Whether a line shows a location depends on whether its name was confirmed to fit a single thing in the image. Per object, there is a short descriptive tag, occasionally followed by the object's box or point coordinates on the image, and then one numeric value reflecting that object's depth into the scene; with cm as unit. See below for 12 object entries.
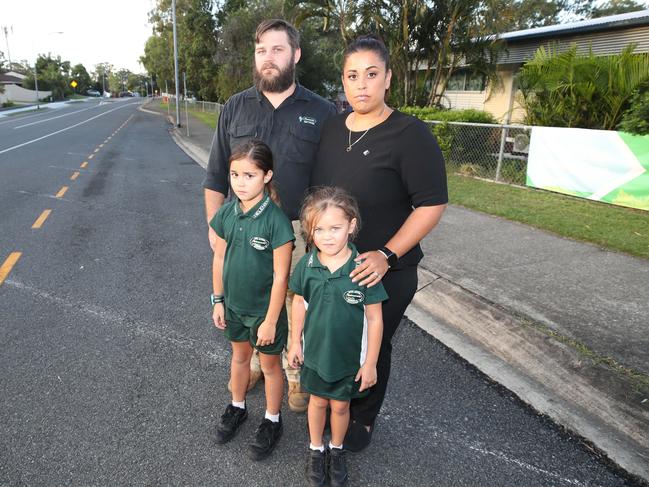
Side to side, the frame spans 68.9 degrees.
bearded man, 265
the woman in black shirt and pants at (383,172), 207
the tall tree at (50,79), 7856
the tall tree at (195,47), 3934
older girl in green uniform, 233
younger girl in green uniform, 206
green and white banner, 729
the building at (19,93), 7291
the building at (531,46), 1346
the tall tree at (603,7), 4341
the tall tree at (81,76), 11579
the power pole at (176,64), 2427
